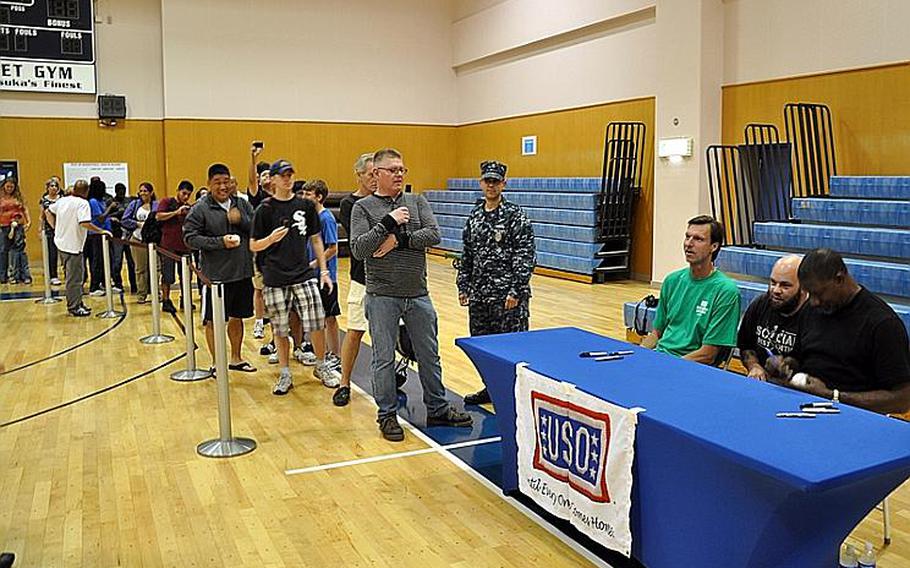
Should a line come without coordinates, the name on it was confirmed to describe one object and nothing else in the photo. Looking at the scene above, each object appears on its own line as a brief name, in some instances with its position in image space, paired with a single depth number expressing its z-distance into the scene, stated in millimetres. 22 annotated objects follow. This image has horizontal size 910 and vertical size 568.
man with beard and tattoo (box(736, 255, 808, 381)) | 3686
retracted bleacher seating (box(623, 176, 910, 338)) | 6902
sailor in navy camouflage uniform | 5211
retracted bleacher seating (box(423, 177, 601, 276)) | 12430
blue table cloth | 2293
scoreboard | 14367
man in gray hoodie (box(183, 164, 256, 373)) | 6051
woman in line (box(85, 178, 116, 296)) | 11094
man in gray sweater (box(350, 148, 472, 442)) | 4691
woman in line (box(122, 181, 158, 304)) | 10500
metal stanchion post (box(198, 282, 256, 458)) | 4684
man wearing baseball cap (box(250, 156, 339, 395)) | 5641
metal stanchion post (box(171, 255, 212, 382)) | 6270
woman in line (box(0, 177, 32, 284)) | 12047
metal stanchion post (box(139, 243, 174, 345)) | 7645
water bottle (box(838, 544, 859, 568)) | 2783
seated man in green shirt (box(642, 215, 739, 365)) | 4105
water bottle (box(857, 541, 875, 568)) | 2799
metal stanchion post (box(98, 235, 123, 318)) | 9180
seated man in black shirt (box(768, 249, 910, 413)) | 3248
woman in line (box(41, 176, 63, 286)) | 12312
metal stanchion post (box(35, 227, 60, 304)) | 10532
